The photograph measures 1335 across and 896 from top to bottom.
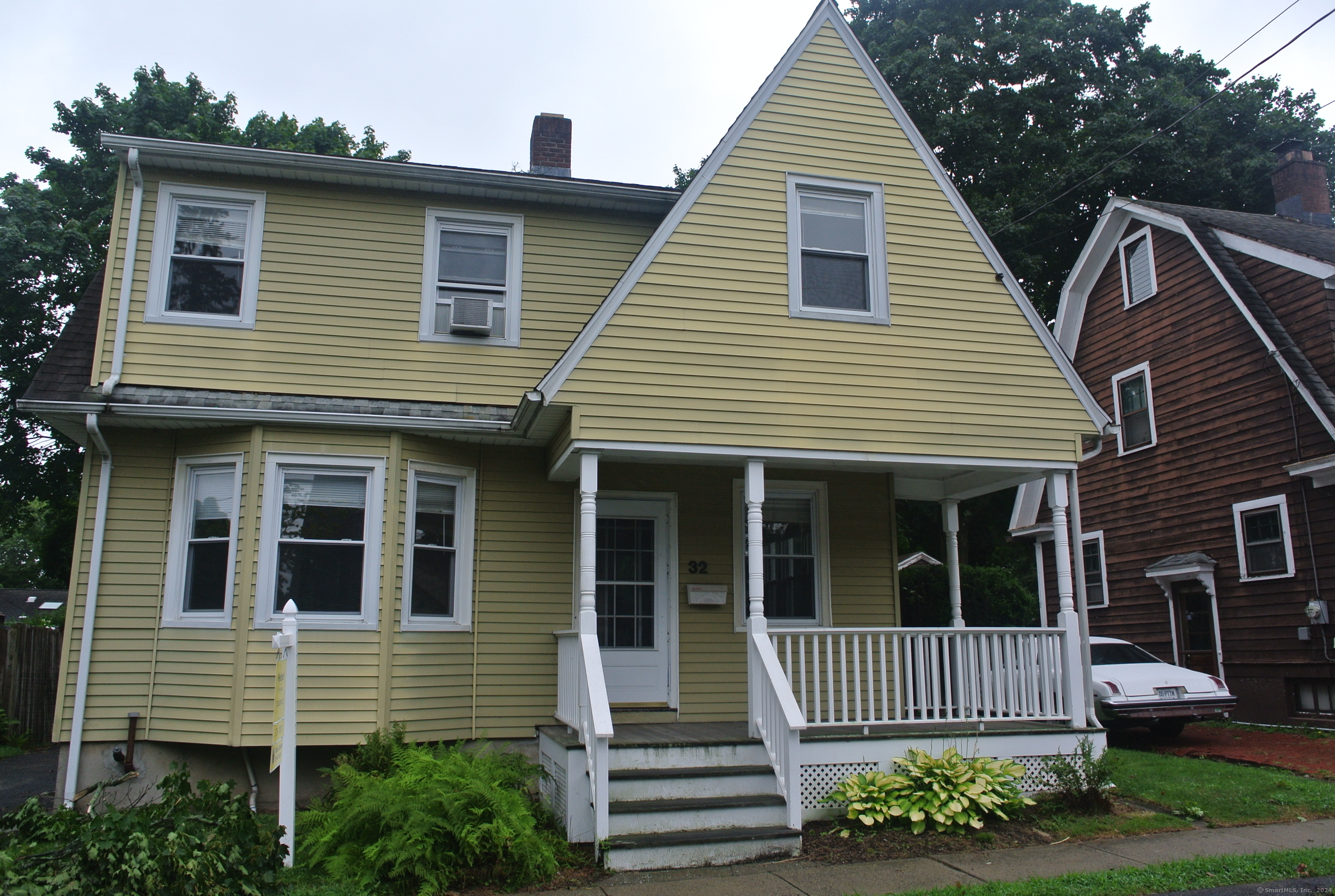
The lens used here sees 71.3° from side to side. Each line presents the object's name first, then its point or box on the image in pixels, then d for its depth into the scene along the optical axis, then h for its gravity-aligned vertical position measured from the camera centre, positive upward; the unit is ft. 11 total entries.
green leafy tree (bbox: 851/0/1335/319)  83.46 +47.24
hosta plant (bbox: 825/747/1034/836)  24.99 -4.55
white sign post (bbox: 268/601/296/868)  20.79 -2.14
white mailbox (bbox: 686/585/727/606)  32.45 +1.00
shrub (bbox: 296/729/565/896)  20.49 -4.73
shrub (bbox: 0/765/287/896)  17.78 -4.55
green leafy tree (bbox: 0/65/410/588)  61.21 +25.36
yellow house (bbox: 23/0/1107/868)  28.19 +5.67
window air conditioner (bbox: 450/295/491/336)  32.81 +10.74
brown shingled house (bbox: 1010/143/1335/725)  45.44 +9.99
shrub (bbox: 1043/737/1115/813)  26.45 -4.39
